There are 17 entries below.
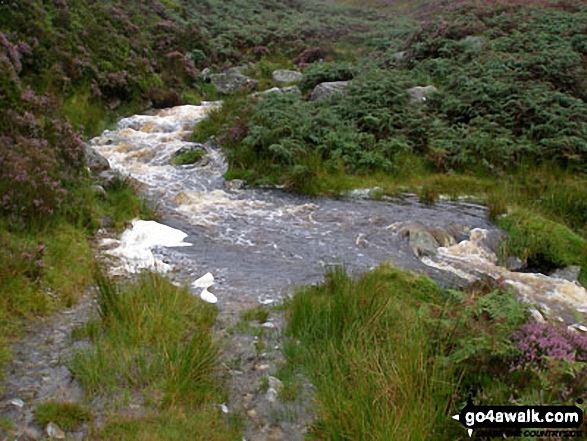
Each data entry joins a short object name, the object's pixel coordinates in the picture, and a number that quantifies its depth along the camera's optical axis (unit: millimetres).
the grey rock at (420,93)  15156
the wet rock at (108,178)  10250
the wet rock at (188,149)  14107
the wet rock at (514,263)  8538
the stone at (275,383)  4699
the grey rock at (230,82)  21078
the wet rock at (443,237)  9117
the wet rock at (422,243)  8711
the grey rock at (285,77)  21302
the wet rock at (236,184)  12266
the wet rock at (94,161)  11008
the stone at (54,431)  3914
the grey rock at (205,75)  21859
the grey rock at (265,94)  15833
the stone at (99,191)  9650
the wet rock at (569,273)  8109
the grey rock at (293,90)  17172
